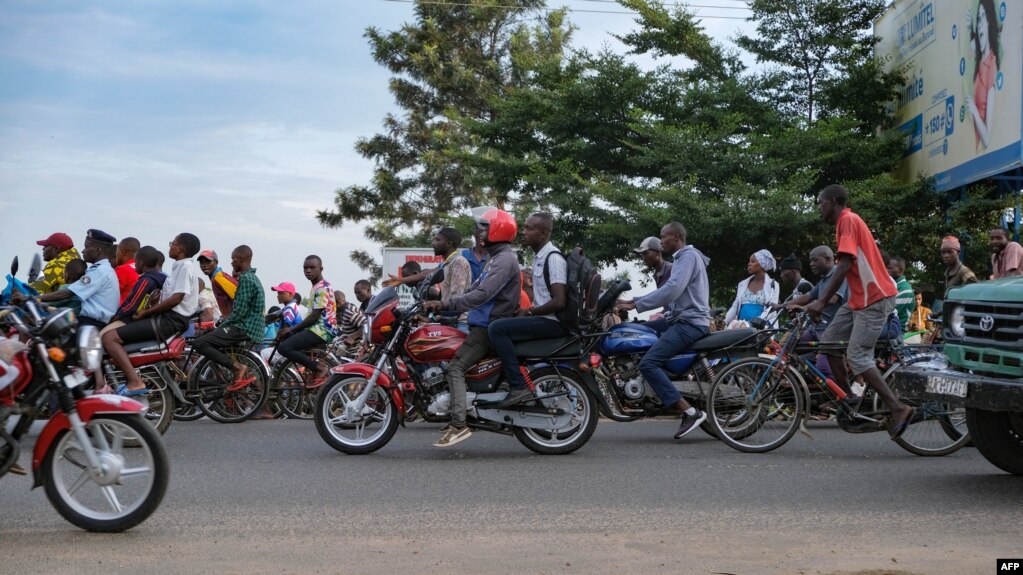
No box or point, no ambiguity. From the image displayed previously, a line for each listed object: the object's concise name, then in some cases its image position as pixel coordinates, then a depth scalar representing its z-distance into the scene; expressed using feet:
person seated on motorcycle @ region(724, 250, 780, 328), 41.88
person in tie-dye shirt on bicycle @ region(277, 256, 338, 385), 42.98
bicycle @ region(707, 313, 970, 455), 30.04
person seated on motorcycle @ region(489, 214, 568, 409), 29.84
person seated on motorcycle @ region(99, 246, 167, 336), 33.91
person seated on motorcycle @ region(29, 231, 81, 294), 41.24
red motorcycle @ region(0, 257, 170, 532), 19.17
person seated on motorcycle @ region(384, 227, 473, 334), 37.32
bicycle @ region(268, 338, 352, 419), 43.32
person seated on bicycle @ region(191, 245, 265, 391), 39.17
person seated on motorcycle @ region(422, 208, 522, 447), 29.68
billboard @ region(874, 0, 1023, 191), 63.20
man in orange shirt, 28.78
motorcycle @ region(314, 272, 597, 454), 29.89
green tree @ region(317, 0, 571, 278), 131.64
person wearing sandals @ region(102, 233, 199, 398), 33.12
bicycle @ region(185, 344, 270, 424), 39.42
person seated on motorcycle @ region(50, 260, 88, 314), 38.75
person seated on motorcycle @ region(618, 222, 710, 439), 31.99
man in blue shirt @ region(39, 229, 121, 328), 33.91
